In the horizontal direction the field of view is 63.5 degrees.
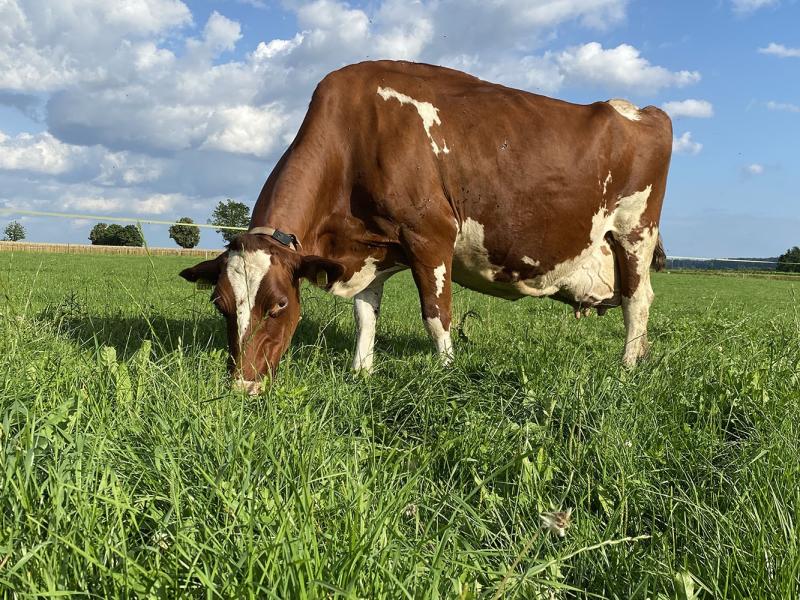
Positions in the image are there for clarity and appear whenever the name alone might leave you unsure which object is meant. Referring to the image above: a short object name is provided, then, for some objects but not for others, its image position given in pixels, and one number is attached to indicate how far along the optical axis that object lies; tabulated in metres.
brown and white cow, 5.00
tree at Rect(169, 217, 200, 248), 67.46
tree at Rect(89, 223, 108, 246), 76.31
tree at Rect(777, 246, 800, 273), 60.39
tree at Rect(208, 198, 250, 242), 105.19
